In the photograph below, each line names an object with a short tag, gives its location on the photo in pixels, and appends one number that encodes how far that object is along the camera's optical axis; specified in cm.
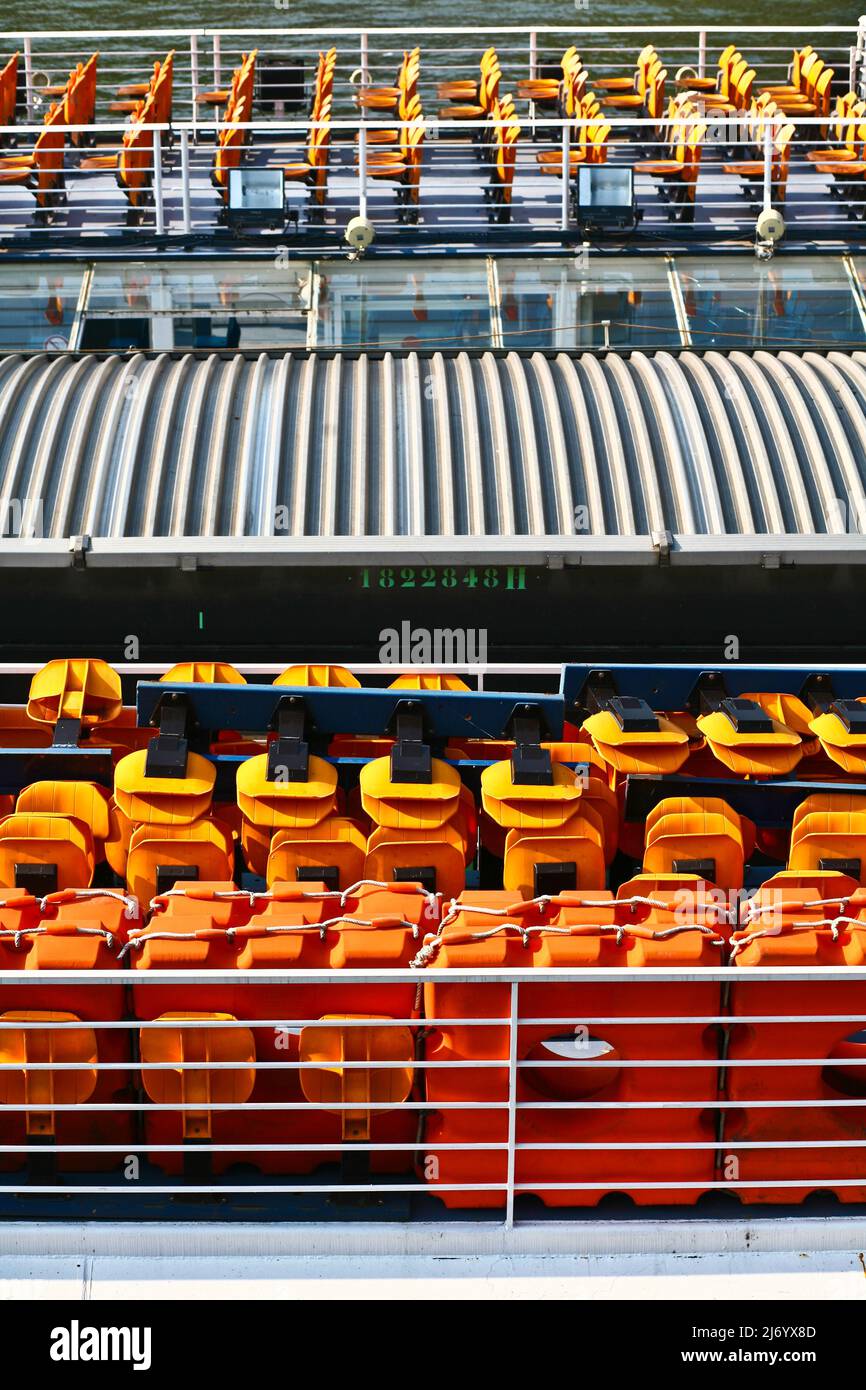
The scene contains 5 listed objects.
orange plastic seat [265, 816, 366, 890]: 673
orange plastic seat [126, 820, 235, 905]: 673
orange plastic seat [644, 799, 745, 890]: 680
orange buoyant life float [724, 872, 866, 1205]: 564
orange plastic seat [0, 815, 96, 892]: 668
